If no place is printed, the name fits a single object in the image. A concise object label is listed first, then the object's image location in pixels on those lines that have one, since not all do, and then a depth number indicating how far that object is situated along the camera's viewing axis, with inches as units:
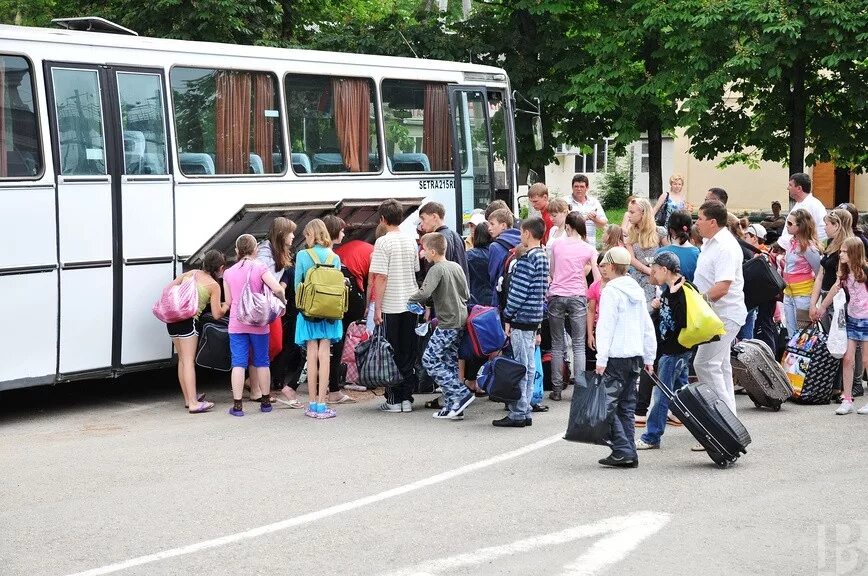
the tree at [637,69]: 962.1
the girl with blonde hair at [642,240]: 477.4
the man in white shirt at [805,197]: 545.3
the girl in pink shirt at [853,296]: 435.5
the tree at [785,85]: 896.3
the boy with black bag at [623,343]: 355.3
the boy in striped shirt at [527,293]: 412.2
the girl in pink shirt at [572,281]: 465.1
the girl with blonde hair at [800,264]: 494.0
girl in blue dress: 442.3
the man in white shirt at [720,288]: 383.9
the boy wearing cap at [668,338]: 370.0
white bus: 434.3
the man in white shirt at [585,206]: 595.2
